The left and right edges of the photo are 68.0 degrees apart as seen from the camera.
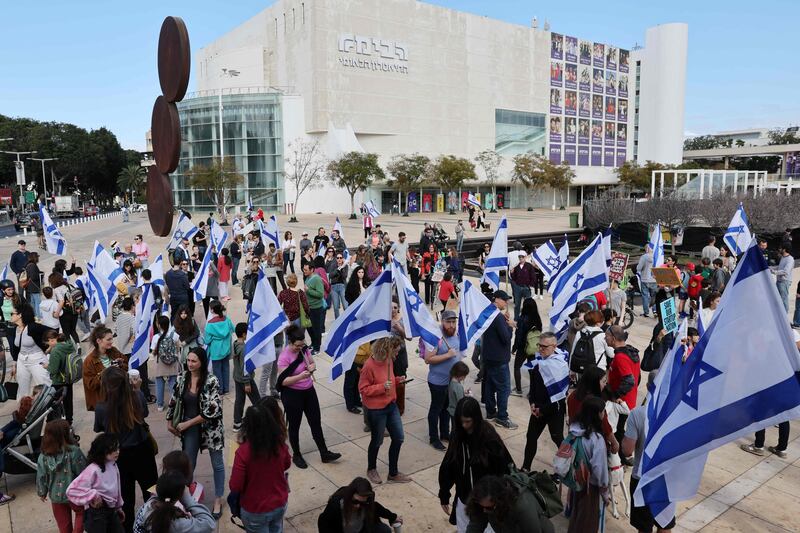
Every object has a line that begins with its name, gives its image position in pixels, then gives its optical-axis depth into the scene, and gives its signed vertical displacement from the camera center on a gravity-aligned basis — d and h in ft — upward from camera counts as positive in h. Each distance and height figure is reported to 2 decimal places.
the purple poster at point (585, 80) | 264.31 +52.83
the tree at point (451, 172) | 192.34 +9.09
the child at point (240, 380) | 23.59 -7.13
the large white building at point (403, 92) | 193.47 +39.58
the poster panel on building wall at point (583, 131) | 263.08 +29.96
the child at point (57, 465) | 15.51 -6.94
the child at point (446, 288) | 38.14 -5.70
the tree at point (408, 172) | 187.01 +8.78
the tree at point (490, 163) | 217.66 +13.43
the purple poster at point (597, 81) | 268.62 +53.28
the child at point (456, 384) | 20.48 -6.45
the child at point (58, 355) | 22.70 -5.85
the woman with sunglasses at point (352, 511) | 12.81 -6.73
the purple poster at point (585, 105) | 263.72 +41.72
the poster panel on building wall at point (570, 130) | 257.75 +30.01
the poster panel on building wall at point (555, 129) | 253.20 +29.71
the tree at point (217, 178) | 155.33 +6.06
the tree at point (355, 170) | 170.81 +8.66
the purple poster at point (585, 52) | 262.90 +64.68
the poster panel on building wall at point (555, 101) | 252.62 +41.52
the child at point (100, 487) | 14.28 -6.88
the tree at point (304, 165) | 191.11 +11.46
